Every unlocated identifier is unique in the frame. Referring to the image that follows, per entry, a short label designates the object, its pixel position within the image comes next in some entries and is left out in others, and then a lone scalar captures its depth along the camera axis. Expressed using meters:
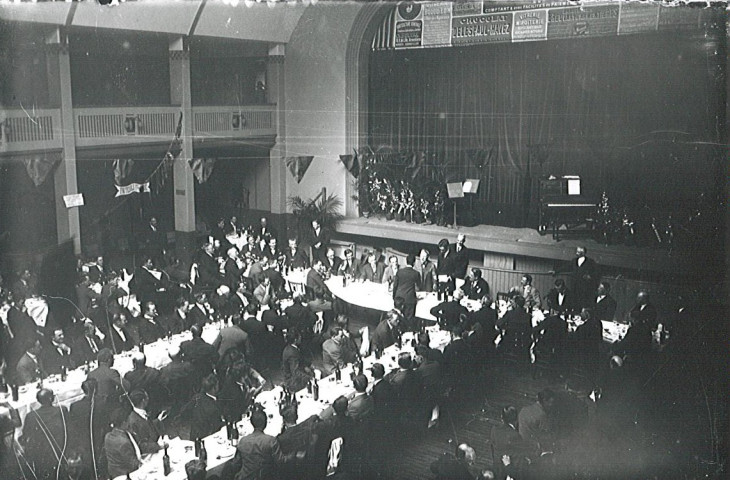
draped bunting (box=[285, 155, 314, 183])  14.53
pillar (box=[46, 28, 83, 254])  13.43
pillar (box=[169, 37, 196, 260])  15.11
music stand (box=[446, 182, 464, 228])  15.97
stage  10.26
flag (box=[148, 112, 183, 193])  15.85
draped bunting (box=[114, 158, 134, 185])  14.46
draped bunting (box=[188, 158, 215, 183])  16.03
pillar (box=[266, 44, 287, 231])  14.80
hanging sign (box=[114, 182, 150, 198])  16.69
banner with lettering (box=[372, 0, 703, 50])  13.25
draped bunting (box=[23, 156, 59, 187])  11.48
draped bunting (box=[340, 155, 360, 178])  16.02
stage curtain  13.45
